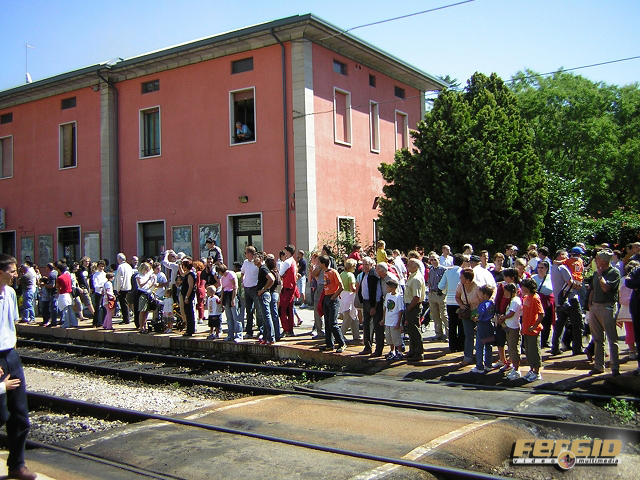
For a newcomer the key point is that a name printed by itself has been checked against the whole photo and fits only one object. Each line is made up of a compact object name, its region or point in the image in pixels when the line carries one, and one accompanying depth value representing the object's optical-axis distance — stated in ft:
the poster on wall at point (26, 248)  93.76
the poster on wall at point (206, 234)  75.00
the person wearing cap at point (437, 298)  42.78
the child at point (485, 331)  32.30
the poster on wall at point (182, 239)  77.56
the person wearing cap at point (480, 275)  35.27
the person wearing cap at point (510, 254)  46.39
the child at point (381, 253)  46.76
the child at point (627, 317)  33.18
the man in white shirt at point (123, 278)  54.44
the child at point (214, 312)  47.19
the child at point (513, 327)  31.27
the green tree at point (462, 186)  61.82
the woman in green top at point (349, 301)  42.16
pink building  70.28
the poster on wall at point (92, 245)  85.40
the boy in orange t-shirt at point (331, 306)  39.11
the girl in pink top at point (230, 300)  44.34
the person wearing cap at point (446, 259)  43.75
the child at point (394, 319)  36.06
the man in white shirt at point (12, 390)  18.07
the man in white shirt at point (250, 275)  42.60
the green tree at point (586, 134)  116.78
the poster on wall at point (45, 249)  91.25
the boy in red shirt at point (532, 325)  30.40
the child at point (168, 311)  52.29
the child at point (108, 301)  54.13
